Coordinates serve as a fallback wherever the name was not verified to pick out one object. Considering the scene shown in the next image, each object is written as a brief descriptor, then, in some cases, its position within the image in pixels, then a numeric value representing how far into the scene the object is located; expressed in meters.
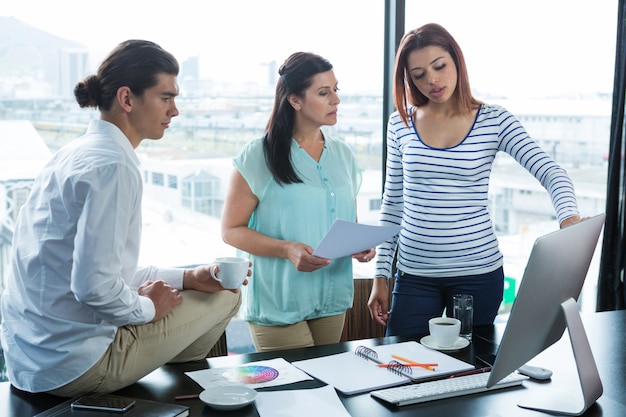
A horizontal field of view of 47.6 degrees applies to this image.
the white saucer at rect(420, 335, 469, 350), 1.80
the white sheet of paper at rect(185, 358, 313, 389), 1.54
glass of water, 1.87
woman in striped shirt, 2.15
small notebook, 1.34
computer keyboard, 1.46
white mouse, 1.60
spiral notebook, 1.56
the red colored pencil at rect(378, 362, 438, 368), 1.65
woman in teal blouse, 2.30
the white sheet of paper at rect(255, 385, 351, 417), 1.40
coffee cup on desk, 1.79
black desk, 1.42
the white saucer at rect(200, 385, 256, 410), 1.40
